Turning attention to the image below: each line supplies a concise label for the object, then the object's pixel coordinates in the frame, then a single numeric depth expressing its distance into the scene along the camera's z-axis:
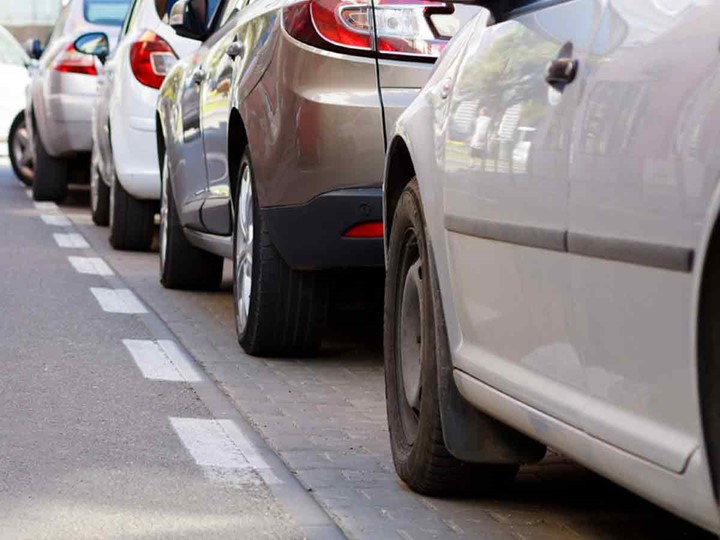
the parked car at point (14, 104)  19.58
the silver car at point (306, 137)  6.52
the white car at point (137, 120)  11.71
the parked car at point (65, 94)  15.34
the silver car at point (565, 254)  3.04
